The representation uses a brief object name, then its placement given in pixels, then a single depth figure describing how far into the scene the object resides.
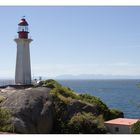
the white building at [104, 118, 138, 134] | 21.58
